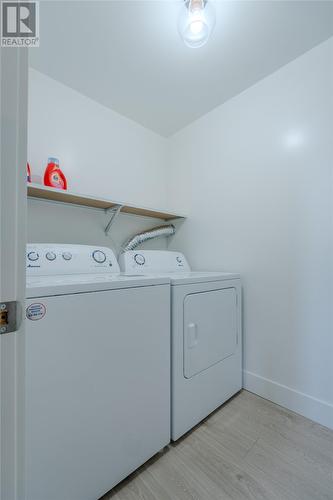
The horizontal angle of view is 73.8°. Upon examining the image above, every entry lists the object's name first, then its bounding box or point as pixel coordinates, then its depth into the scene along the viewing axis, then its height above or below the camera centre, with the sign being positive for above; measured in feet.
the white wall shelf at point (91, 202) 4.68 +1.22
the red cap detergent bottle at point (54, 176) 4.92 +1.69
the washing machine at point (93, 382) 2.46 -1.73
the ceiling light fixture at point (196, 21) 3.76 +4.00
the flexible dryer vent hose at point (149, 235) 6.60 +0.50
